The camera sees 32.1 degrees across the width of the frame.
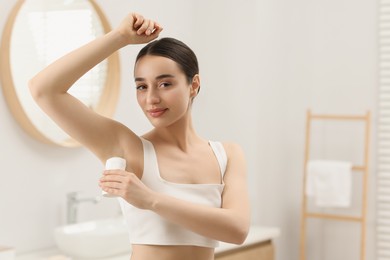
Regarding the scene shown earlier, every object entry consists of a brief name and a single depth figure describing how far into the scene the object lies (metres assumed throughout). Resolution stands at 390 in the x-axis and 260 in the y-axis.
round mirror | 2.86
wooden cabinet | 3.30
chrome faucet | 3.08
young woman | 1.39
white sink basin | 2.77
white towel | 3.94
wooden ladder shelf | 3.96
